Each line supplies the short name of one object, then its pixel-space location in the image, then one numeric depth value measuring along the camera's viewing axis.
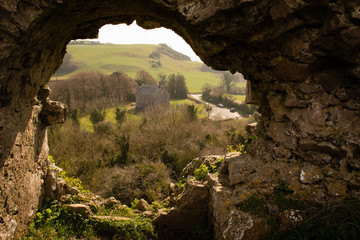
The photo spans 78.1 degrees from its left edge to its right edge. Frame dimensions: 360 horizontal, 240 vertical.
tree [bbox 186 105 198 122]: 25.22
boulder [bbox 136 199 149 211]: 7.75
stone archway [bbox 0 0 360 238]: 4.03
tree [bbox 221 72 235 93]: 60.22
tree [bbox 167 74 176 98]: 49.41
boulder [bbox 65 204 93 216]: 6.46
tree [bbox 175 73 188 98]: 49.28
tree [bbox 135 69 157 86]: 46.64
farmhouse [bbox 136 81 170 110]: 37.34
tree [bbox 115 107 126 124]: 23.61
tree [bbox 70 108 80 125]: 21.86
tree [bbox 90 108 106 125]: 22.95
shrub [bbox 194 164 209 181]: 6.49
